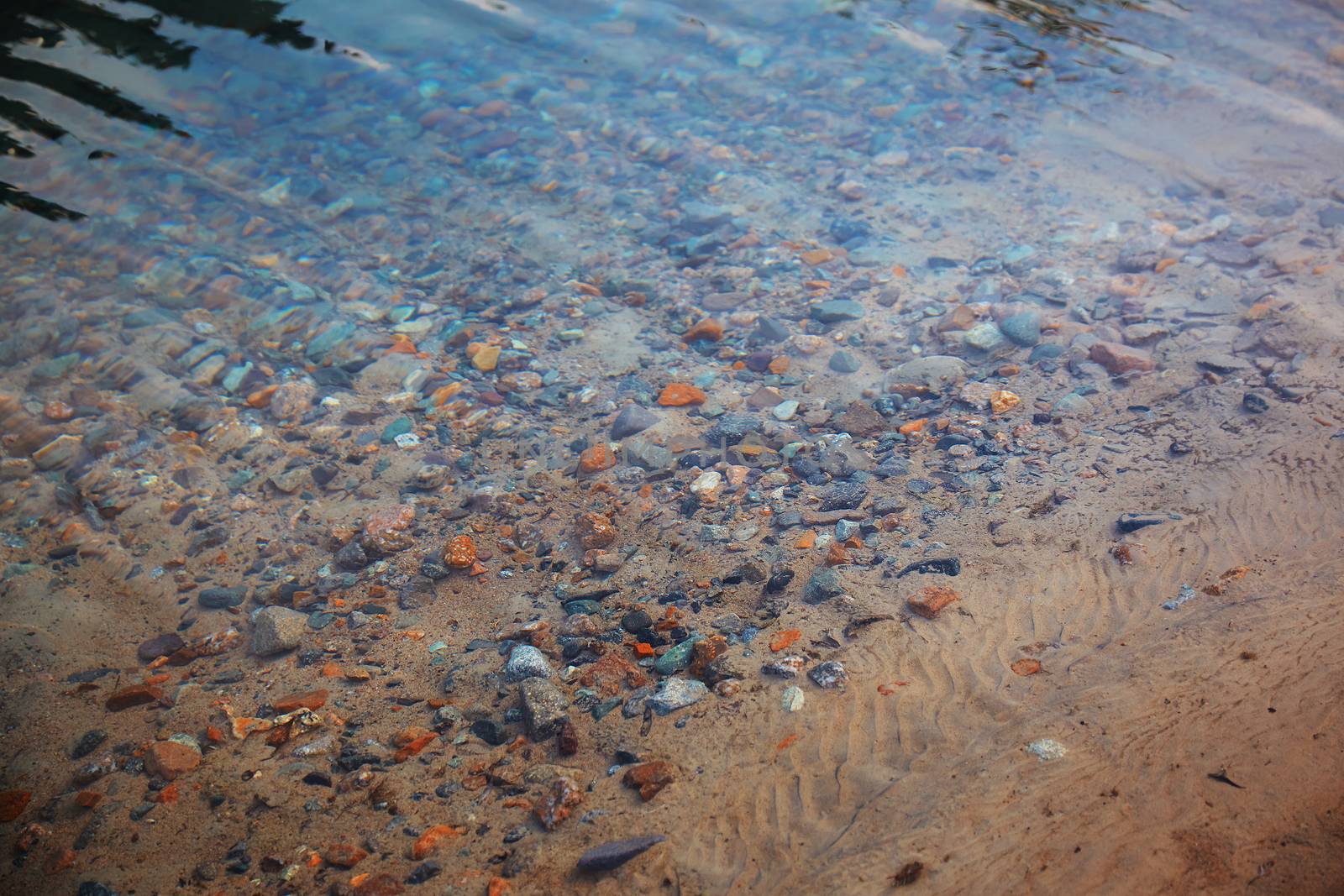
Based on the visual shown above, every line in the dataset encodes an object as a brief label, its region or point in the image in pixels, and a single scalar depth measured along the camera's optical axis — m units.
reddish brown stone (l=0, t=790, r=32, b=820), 2.84
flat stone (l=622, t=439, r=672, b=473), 4.23
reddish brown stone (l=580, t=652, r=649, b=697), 3.08
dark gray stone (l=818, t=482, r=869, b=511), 3.81
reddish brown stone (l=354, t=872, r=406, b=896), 2.49
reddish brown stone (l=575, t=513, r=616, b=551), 3.79
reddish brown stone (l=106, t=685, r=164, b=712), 3.25
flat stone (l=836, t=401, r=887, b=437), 4.29
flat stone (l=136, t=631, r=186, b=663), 3.52
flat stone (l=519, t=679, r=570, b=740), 2.93
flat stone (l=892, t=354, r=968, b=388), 4.55
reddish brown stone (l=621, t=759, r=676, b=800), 2.67
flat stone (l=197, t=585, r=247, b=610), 3.76
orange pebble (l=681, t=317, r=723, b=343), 5.19
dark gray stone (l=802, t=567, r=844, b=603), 3.30
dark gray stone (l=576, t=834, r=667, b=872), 2.48
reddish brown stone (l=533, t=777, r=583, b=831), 2.62
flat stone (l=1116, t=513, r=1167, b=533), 3.44
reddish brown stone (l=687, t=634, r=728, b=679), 3.08
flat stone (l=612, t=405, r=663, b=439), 4.48
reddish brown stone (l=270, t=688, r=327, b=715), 3.15
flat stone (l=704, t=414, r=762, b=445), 4.34
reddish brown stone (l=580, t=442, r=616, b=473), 4.26
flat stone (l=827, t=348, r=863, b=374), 4.78
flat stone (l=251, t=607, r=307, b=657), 3.46
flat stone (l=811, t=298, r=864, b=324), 5.20
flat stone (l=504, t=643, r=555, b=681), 3.16
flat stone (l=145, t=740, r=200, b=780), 2.93
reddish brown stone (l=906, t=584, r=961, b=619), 3.16
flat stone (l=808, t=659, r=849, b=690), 2.93
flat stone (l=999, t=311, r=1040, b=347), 4.75
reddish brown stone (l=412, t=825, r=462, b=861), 2.59
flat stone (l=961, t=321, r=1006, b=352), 4.77
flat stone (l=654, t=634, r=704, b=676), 3.11
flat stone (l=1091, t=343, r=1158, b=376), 4.41
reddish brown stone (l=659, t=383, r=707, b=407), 4.68
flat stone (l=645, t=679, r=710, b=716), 2.95
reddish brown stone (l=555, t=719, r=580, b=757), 2.85
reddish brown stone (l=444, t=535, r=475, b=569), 3.78
